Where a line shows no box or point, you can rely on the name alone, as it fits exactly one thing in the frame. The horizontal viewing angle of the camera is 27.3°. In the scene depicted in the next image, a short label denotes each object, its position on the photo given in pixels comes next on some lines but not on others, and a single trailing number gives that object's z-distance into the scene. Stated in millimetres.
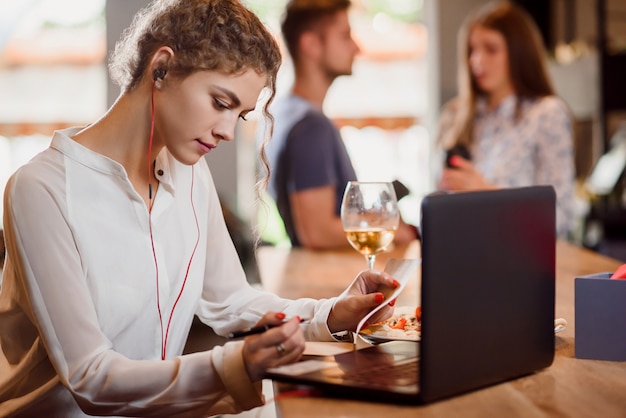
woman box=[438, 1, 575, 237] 3498
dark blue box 1779
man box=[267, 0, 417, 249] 3022
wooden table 1569
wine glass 2207
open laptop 1577
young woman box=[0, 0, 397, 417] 1746
